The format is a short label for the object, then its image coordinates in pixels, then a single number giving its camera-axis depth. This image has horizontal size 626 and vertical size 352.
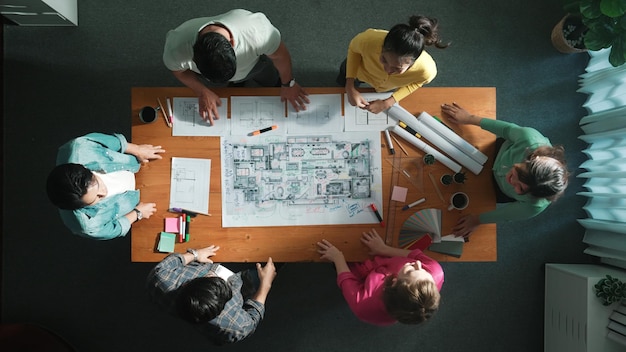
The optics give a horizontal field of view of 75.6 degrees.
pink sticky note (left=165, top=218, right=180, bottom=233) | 1.90
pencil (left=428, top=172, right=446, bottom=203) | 1.94
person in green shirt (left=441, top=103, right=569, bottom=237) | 1.63
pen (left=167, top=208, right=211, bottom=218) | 1.91
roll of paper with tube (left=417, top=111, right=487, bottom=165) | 1.94
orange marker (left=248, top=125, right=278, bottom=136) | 1.95
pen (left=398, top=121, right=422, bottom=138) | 1.95
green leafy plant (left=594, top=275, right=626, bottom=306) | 2.14
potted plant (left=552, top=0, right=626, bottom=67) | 1.86
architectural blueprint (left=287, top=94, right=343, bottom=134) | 1.96
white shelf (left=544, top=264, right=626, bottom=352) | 2.19
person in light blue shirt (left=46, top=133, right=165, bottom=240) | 1.56
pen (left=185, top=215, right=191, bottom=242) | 1.91
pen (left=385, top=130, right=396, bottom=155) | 1.95
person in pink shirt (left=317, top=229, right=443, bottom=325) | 1.57
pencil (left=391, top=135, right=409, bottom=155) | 1.95
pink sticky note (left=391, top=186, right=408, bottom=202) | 1.94
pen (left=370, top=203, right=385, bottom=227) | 1.94
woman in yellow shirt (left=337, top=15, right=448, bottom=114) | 1.57
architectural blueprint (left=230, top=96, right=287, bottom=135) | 1.95
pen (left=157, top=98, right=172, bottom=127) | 1.93
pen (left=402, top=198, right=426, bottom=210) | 1.94
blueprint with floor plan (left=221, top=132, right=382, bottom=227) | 1.94
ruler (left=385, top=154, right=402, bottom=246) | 1.94
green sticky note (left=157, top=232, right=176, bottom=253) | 1.90
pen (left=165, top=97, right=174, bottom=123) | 1.93
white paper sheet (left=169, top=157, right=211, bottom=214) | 1.92
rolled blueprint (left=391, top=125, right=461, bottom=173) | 1.94
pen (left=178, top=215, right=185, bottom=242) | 1.90
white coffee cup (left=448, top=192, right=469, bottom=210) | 1.92
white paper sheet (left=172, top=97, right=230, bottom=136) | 1.94
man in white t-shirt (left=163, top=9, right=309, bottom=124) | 1.49
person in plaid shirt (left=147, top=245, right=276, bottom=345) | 1.64
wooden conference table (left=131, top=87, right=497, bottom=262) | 1.92
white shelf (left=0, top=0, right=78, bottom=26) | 2.32
